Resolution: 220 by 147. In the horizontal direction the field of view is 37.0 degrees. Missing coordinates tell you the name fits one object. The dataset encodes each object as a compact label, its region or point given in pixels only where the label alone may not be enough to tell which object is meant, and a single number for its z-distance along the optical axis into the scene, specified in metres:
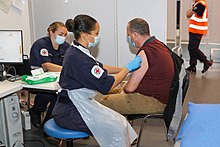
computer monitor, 2.80
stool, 2.21
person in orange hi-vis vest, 5.85
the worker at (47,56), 3.28
